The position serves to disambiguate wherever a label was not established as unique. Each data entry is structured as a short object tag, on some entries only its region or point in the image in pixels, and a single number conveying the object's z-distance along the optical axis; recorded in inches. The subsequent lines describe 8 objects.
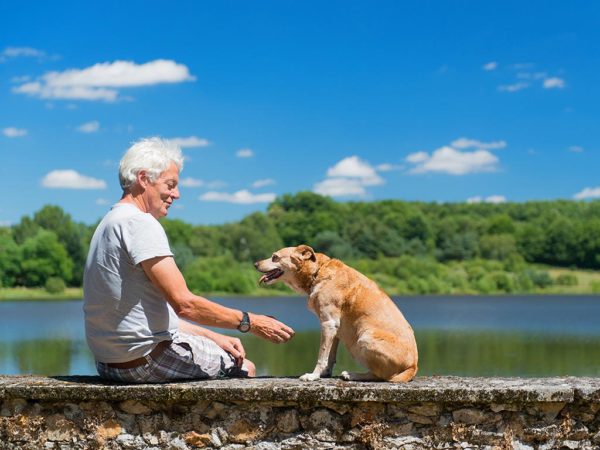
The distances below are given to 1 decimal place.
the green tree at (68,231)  3371.1
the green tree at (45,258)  3245.6
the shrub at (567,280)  4035.4
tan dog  203.8
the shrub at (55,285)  3299.7
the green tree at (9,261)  3276.8
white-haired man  188.1
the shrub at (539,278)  3939.5
